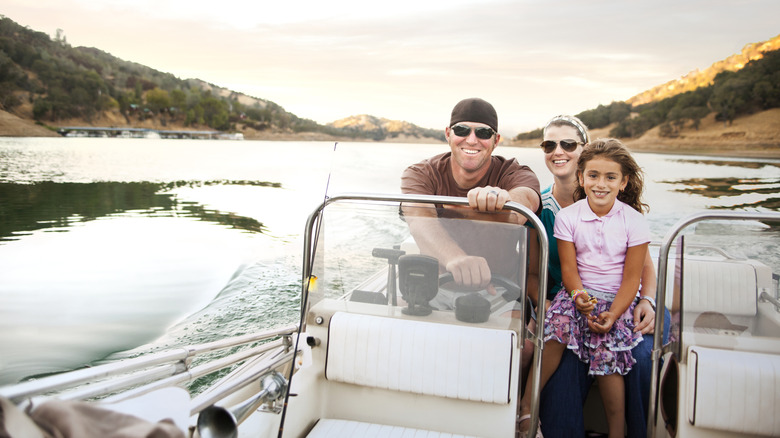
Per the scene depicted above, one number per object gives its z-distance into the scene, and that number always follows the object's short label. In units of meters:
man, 2.67
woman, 2.16
